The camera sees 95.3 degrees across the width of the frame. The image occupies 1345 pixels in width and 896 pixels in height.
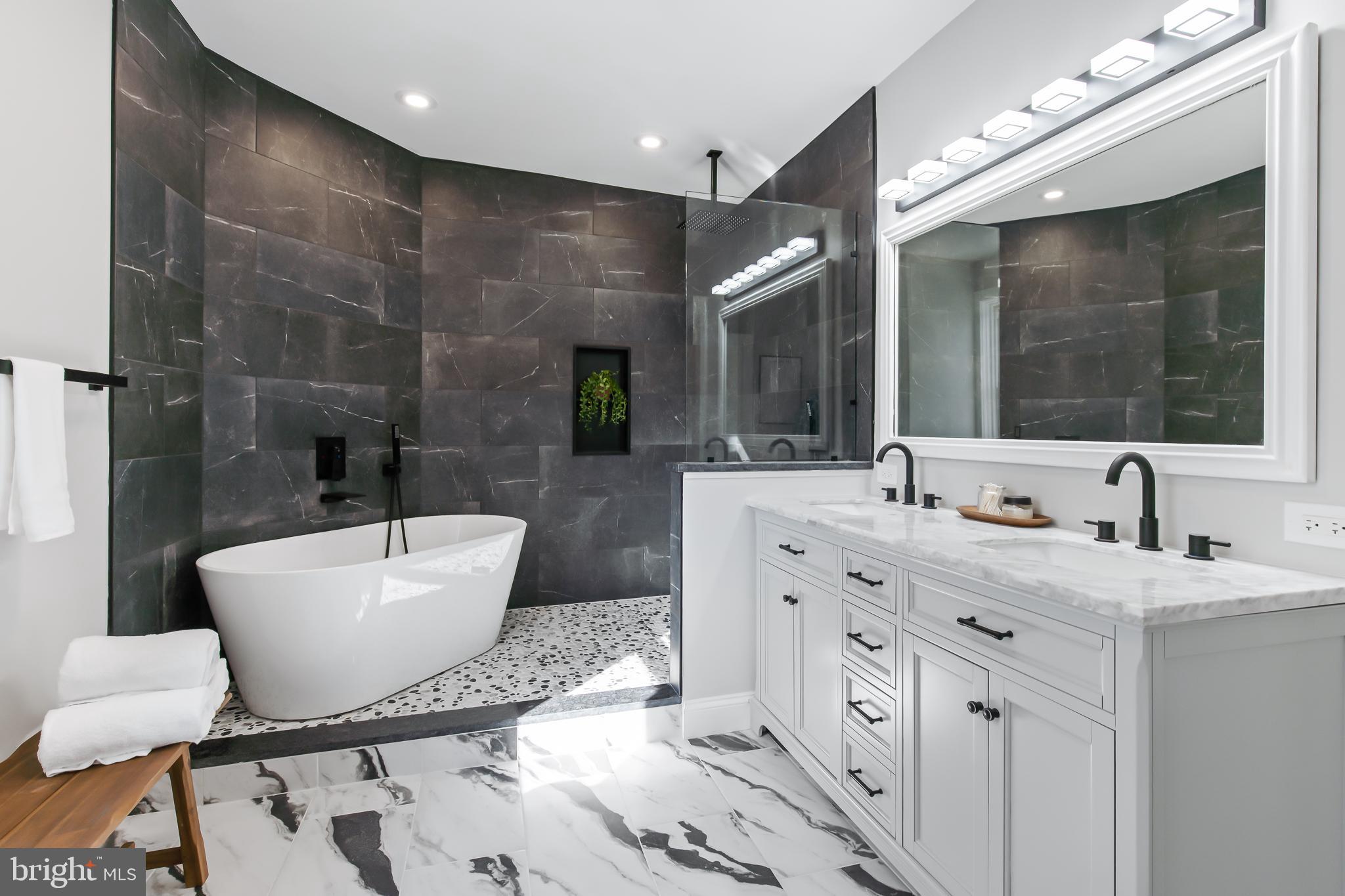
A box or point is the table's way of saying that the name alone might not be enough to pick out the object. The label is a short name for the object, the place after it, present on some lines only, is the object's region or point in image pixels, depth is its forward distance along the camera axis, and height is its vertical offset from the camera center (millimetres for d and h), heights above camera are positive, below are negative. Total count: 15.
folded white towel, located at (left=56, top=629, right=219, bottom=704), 1517 -563
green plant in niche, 3938 +284
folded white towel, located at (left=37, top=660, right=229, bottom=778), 1390 -671
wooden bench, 1211 -768
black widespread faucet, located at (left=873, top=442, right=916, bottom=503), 2467 -160
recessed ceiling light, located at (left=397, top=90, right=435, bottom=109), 2953 +1680
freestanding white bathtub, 2266 -702
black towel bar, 1661 +182
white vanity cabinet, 1054 -585
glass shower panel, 2820 +552
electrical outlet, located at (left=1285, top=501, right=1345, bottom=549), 1233 -164
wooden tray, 1881 -235
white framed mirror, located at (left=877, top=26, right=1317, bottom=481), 1321 +433
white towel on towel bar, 1455 -23
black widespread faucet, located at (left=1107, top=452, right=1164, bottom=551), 1513 -135
